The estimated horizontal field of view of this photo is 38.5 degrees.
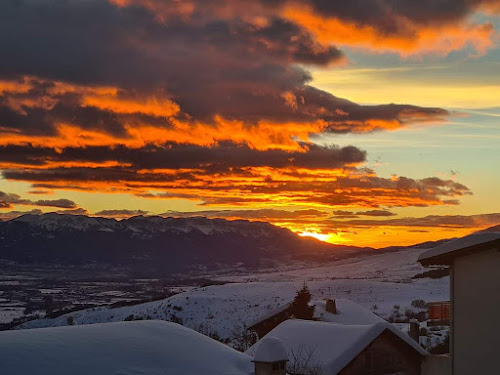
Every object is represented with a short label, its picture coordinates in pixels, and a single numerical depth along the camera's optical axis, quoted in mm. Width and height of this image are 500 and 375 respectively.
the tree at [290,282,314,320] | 46838
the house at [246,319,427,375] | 31453
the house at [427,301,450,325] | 26859
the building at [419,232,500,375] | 21109
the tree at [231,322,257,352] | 52562
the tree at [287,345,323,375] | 30359
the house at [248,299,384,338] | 47156
